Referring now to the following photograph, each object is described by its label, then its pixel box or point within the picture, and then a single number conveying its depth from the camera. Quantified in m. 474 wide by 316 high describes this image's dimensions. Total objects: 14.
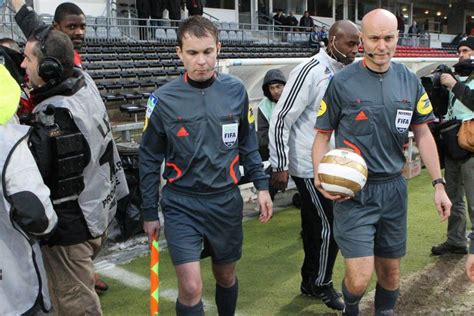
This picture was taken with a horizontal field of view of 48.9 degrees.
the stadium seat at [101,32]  16.90
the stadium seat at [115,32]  17.08
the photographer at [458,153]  4.19
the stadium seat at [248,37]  22.36
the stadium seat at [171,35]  18.19
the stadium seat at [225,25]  22.89
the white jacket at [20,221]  1.99
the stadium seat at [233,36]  21.58
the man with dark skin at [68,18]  3.58
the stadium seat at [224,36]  20.89
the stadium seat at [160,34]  17.94
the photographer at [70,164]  2.53
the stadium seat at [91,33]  16.25
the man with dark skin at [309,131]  3.60
